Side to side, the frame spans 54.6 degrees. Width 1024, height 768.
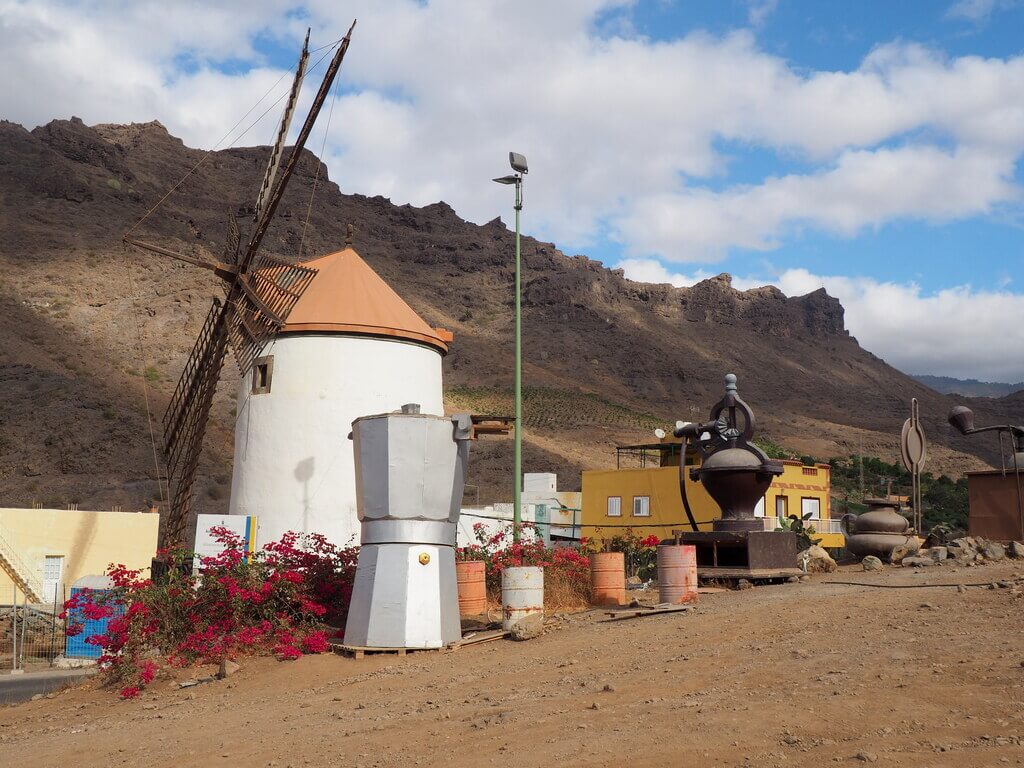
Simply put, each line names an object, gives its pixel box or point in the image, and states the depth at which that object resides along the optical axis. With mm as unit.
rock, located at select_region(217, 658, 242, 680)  12258
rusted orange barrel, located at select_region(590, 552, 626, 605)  14852
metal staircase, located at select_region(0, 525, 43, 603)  25688
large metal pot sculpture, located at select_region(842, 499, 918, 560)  17516
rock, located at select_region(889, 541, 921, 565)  17125
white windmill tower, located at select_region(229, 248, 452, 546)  18984
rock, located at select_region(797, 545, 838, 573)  16797
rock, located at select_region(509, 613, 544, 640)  12069
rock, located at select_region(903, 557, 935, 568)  15805
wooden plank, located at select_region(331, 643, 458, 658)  12133
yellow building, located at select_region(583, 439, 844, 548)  33188
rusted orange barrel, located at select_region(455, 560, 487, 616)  14609
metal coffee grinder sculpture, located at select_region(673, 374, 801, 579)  15148
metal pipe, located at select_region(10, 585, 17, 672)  19156
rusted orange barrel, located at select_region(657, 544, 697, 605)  13578
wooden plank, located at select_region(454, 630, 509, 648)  12312
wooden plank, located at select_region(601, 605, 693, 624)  12516
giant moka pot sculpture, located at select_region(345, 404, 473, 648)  12234
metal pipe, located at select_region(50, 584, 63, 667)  20528
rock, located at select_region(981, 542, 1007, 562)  15702
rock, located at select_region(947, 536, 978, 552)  16380
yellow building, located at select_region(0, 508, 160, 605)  26266
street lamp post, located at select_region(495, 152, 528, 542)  16423
